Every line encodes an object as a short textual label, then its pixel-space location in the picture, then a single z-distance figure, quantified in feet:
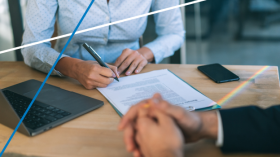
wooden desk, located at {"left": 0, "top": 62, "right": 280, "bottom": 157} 1.68
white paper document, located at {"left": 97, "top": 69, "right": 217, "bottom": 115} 2.23
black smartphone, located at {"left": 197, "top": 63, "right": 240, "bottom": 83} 2.73
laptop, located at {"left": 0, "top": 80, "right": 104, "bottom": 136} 1.78
